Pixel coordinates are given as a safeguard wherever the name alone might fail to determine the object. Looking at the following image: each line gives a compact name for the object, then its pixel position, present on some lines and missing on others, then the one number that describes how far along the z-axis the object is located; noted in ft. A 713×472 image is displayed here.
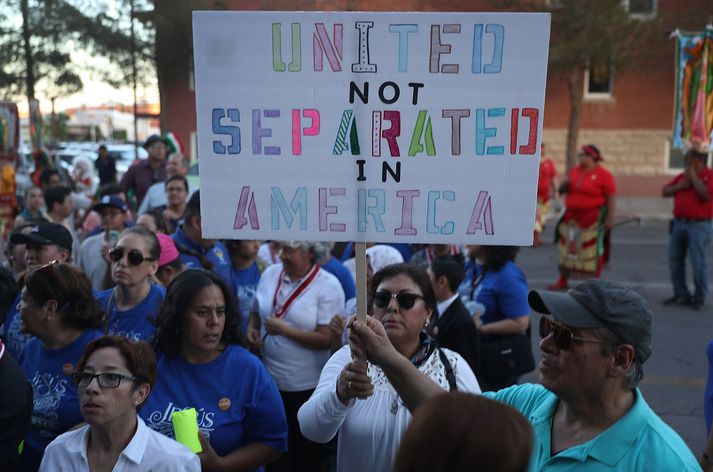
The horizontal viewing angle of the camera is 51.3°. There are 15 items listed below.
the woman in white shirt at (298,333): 13.96
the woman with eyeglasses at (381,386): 8.61
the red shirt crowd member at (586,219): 30.83
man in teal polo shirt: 6.88
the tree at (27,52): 61.36
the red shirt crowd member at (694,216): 28.30
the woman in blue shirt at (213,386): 9.89
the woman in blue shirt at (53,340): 10.18
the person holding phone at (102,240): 17.83
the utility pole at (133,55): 63.53
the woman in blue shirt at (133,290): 12.46
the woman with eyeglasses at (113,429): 8.22
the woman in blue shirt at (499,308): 14.55
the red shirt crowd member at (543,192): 47.39
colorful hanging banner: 28.81
